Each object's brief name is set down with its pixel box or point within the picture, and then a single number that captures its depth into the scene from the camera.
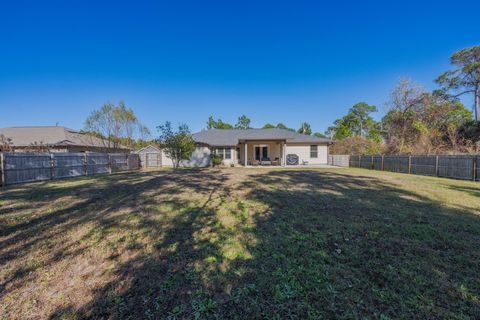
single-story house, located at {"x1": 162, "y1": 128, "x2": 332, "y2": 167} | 21.05
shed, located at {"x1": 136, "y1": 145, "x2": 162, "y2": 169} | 21.53
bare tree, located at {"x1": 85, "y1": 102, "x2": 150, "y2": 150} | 25.23
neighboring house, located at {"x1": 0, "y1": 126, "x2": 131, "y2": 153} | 18.88
